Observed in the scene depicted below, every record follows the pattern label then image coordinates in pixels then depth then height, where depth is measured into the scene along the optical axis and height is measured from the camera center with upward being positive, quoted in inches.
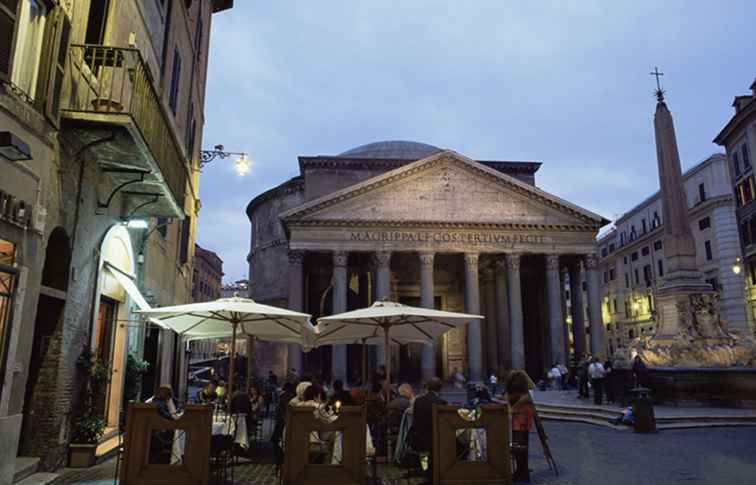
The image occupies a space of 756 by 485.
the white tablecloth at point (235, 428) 297.5 -45.2
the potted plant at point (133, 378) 408.5 -20.8
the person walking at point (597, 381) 591.2 -36.2
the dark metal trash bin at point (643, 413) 429.1 -51.9
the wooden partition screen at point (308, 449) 230.5 -42.6
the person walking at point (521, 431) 277.7 -42.5
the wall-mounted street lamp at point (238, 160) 557.3 +205.2
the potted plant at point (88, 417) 298.7 -37.1
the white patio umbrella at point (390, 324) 339.3 +17.7
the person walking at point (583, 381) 676.1 -41.2
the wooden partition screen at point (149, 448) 226.2 -41.1
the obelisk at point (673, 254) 516.7 +91.4
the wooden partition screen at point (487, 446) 242.1 -43.8
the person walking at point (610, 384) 581.6 -39.5
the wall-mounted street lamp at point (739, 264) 1268.5 +195.6
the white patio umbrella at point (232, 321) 314.6 +20.1
